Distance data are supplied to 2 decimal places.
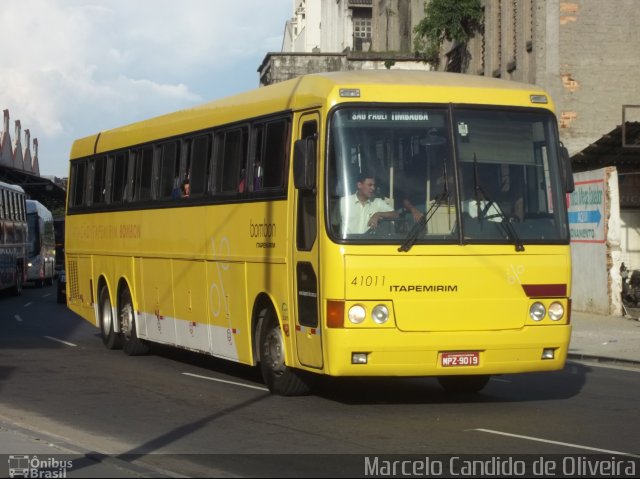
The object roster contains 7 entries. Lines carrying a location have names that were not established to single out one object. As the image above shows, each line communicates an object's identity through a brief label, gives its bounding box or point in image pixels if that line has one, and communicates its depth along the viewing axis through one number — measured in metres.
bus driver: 12.52
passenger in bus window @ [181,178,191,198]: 17.08
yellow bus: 12.45
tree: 39.88
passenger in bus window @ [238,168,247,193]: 15.11
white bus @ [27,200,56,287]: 56.25
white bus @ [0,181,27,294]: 40.44
